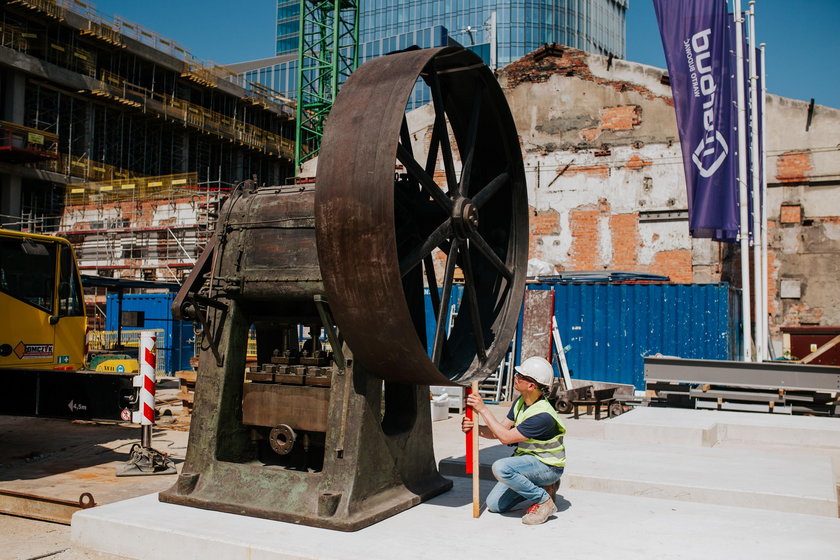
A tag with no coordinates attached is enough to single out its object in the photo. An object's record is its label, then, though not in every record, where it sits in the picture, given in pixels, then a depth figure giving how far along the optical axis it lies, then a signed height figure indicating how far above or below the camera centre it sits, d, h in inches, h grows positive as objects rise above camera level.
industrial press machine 161.2 +2.4
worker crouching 183.5 -32.1
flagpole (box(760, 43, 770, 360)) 541.0 +78.1
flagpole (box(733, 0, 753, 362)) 514.6 +101.2
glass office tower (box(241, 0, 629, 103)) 3356.3 +1324.3
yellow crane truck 290.0 -12.8
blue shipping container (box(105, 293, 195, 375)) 847.7 -15.9
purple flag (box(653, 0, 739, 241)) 520.4 +148.2
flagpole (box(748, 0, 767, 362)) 531.2 +87.5
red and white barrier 290.2 -25.0
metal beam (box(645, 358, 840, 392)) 456.4 -32.8
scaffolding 1192.2 +133.3
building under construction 1256.8 +376.8
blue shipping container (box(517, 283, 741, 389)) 611.5 -4.6
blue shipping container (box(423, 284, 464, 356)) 663.8 +8.1
